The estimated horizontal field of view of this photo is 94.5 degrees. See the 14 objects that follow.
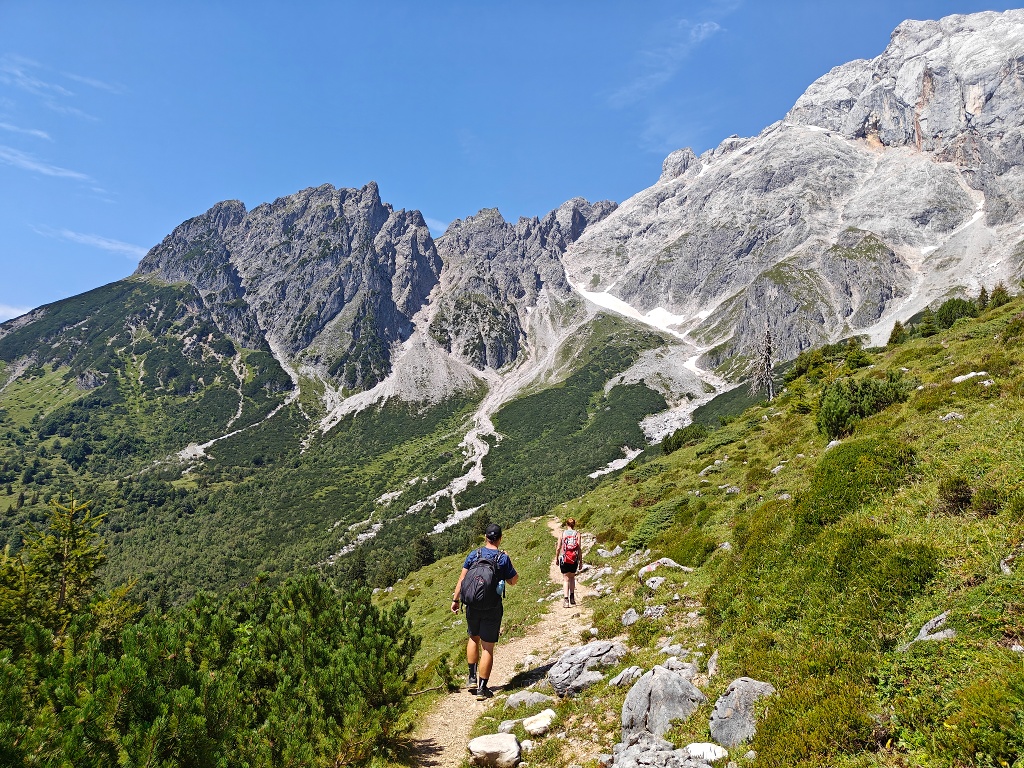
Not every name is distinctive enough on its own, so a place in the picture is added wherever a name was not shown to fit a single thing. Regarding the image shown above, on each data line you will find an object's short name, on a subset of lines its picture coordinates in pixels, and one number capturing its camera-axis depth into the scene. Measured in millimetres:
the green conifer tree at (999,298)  39684
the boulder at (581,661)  10500
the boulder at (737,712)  6348
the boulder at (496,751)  8070
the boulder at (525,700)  10000
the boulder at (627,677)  9415
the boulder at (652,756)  6125
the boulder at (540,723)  8750
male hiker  10602
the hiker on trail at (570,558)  17984
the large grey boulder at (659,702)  7414
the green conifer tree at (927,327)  39906
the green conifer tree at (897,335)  50188
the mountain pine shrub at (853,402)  19219
